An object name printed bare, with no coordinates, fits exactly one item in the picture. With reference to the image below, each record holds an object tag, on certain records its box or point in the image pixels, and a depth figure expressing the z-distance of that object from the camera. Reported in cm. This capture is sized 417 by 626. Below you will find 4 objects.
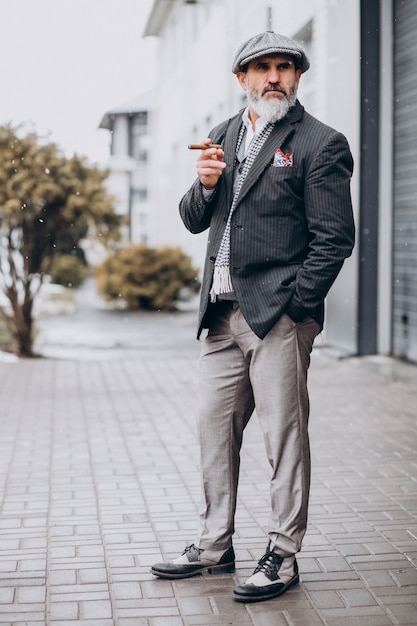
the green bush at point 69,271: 2772
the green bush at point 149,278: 2203
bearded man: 392
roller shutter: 1117
